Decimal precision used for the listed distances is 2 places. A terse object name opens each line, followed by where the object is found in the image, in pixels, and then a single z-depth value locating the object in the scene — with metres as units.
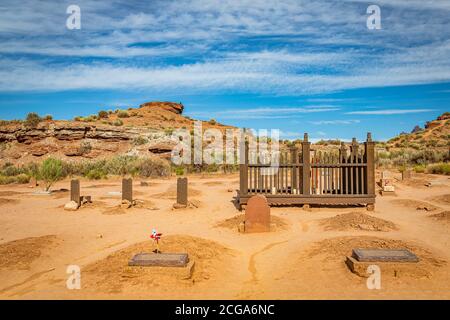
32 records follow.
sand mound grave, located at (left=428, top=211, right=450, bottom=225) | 11.10
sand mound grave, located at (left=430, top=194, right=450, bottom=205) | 14.83
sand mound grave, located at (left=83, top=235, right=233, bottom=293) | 5.93
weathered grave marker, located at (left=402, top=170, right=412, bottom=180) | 22.88
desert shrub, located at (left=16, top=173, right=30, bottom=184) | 24.28
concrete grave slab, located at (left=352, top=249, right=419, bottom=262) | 6.27
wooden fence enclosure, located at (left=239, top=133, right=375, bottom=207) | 13.67
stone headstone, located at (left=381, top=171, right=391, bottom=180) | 22.62
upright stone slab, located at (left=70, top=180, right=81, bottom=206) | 14.30
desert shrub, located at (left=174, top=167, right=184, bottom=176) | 30.52
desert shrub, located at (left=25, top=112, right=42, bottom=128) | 41.50
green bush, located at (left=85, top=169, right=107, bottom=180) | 26.78
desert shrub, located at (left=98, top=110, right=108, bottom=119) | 55.22
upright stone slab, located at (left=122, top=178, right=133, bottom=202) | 14.62
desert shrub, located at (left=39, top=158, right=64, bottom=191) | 19.33
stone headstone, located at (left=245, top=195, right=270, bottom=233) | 10.09
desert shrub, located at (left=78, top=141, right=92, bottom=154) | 39.31
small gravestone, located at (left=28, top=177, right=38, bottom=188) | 22.04
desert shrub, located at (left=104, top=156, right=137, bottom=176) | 29.77
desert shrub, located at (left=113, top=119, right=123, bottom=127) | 45.55
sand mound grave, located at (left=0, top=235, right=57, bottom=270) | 7.31
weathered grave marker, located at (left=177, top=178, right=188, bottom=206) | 14.01
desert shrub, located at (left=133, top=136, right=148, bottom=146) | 40.41
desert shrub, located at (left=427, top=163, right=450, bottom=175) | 25.93
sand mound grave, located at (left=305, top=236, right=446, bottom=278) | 6.71
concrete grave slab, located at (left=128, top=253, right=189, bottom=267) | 6.25
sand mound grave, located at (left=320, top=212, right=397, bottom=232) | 10.21
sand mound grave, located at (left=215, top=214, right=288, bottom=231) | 10.81
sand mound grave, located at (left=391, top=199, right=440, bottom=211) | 13.24
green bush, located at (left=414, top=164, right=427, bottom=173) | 28.24
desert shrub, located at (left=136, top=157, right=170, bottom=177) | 28.49
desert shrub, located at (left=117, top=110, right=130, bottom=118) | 57.59
